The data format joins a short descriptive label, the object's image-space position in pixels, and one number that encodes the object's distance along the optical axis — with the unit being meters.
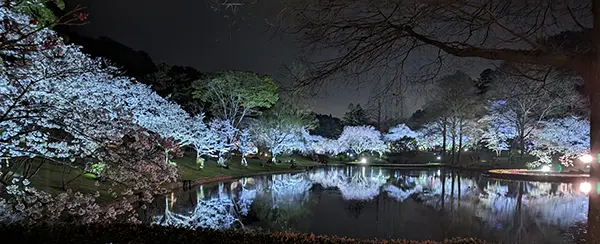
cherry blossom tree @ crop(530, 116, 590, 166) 25.89
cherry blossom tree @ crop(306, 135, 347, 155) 49.44
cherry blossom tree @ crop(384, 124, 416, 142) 51.69
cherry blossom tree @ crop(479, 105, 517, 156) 33.59
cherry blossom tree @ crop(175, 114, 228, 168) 23.92
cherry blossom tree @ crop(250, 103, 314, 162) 35.50
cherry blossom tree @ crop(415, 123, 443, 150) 41.78
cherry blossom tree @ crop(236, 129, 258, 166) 31.84
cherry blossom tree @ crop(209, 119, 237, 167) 27.92
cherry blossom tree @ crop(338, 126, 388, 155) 47.91
